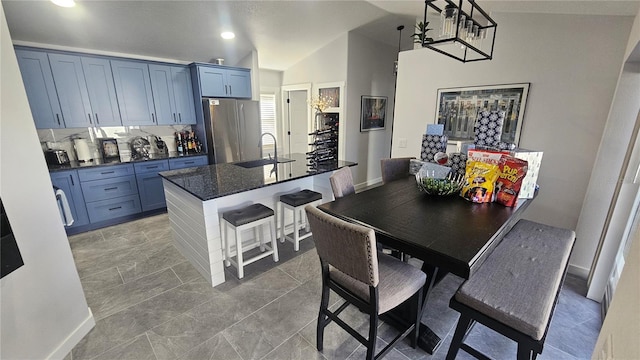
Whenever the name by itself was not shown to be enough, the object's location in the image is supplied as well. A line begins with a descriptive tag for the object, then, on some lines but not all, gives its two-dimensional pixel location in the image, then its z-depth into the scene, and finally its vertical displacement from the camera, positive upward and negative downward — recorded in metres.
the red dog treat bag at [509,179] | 1.59 -0.39
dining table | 1.16 -0.57
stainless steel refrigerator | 4.12 -0.21
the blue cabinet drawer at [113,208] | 3.36 -1.21
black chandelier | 1.52 +0.56
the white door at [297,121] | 5.66 -0.12
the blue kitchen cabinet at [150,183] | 3.66 -0.96
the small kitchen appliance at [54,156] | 3.23 -0.51
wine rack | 3.10 -0.44
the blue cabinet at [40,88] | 2.90 +0.30
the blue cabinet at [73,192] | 3.06 -0.91
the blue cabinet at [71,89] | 3.10 +0.31
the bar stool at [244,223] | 2.27 -0.94
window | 6.12 +0.04
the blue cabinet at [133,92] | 3.52 +0.33
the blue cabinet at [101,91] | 3.31 +0.32
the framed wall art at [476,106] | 2.71 +0.11
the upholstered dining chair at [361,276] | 1.17 -0.87
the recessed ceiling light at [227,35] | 3.78 +1.17
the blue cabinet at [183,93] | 3.98 +0.34
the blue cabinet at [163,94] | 3.79 +0.31
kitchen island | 2.18 -0.76
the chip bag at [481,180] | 1.69 -0.42
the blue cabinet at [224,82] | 4.05 +0.54
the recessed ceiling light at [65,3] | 2.49 +1.08
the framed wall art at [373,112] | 5.11 +0.07
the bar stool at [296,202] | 2.67 -0.88
